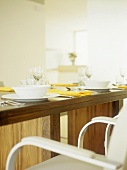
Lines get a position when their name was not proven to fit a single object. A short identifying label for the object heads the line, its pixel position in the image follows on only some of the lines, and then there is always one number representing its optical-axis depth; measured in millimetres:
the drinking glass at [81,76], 2293
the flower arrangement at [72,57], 7436
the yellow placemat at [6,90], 2012
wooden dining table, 1141
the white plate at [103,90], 1835
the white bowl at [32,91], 1276
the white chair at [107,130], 1215
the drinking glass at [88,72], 2268
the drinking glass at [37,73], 1854
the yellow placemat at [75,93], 1521
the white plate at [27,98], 1276
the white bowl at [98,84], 1883
